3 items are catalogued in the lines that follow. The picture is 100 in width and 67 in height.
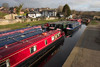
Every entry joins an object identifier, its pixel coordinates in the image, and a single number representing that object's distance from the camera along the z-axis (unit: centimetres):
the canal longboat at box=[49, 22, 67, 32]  2365
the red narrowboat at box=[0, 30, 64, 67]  647
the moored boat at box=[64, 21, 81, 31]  2338
